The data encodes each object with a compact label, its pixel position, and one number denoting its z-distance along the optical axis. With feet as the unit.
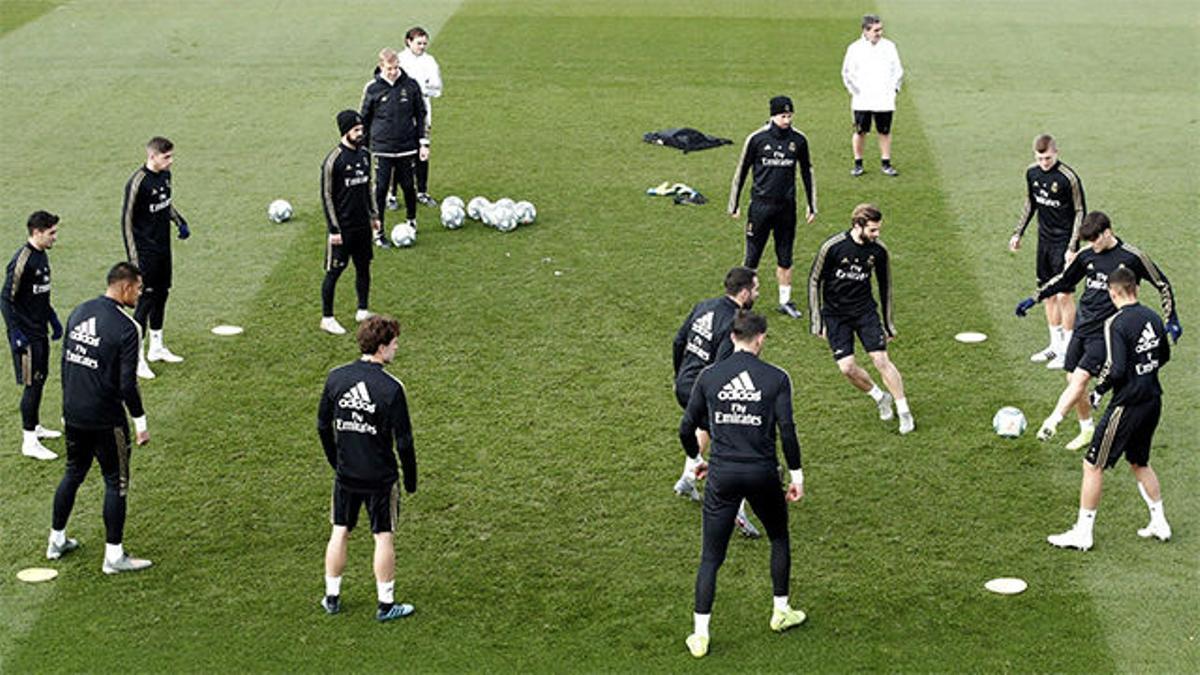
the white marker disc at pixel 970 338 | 59.98
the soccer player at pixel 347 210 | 59.31
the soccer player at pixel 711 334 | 43.37
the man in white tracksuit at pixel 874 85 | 82.69
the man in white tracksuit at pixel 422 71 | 77.92
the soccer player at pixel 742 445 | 37.76
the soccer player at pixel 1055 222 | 57.47
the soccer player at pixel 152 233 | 55.36
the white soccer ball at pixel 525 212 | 74.18
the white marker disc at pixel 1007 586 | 41.52
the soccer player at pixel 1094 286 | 49.03
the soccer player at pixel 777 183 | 61.72
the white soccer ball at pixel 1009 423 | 50.70
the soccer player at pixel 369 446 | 38.86
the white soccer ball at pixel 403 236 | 71.15
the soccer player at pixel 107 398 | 41.91
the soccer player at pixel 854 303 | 51.11
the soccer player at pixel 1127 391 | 42.57
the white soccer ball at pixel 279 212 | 74.79
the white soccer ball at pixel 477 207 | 74.59
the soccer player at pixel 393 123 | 71.46
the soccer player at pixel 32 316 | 48.67
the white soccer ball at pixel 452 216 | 73.92
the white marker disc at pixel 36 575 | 42.42
